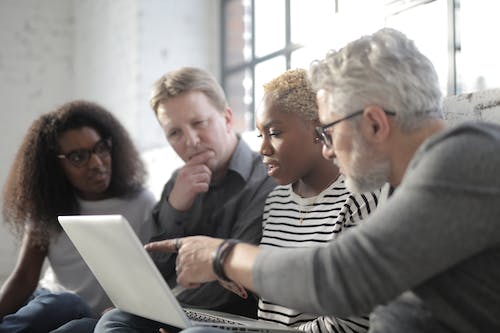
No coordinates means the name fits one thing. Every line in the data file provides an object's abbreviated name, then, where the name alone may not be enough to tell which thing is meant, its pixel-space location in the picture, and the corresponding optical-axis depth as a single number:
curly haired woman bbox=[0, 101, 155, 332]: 2.28
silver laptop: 1.22
